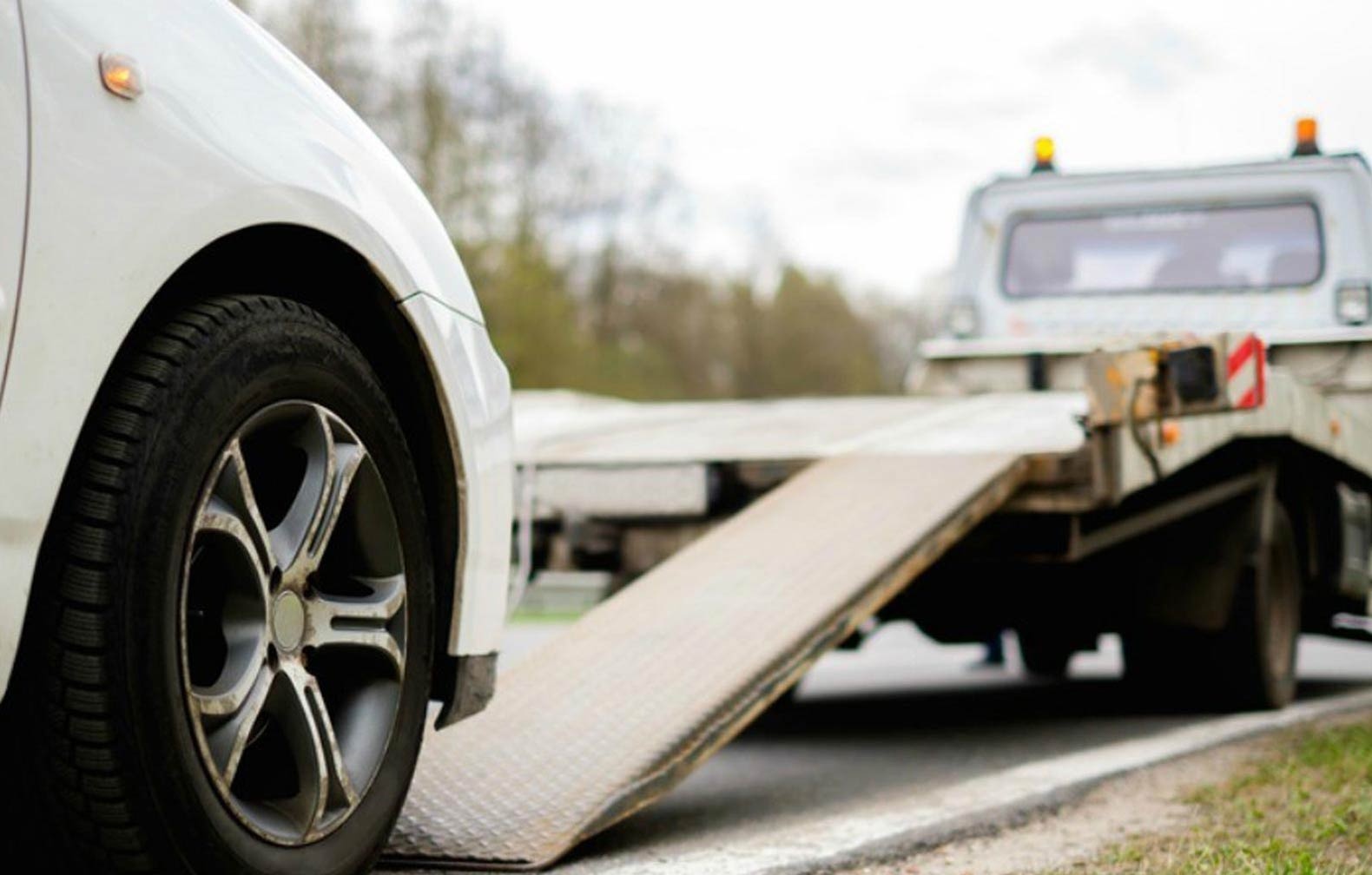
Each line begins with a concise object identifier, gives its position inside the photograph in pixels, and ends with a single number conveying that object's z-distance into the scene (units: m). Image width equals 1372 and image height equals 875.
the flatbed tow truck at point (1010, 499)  4.23
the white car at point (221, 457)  2.37
